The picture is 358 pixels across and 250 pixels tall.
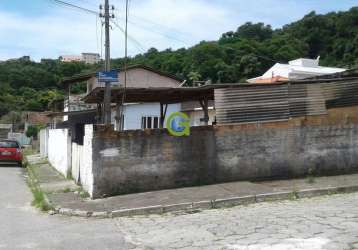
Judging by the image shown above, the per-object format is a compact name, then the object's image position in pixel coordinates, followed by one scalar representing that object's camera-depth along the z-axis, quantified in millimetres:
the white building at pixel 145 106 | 26267
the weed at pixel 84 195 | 11862
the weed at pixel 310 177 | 12294
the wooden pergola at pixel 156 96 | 12516
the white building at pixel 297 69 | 31648
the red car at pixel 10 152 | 25500
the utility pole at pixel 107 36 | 16047
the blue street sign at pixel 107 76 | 12797
